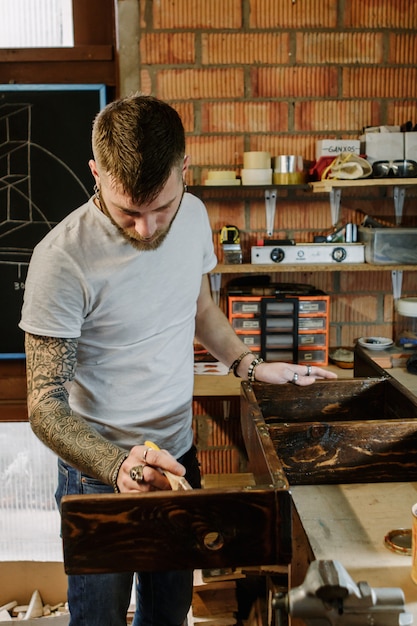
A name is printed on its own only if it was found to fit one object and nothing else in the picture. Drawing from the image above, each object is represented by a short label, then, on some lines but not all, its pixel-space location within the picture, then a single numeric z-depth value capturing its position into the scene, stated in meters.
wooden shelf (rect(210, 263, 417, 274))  2.89
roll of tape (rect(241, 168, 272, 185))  2.89
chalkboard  2.96
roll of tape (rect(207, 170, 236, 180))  2.90
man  1.41
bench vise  0.95
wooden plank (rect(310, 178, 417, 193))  2.74
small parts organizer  2.91
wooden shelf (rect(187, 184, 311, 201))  2.93
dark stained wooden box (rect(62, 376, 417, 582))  1.16
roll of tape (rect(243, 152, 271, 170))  2.88
